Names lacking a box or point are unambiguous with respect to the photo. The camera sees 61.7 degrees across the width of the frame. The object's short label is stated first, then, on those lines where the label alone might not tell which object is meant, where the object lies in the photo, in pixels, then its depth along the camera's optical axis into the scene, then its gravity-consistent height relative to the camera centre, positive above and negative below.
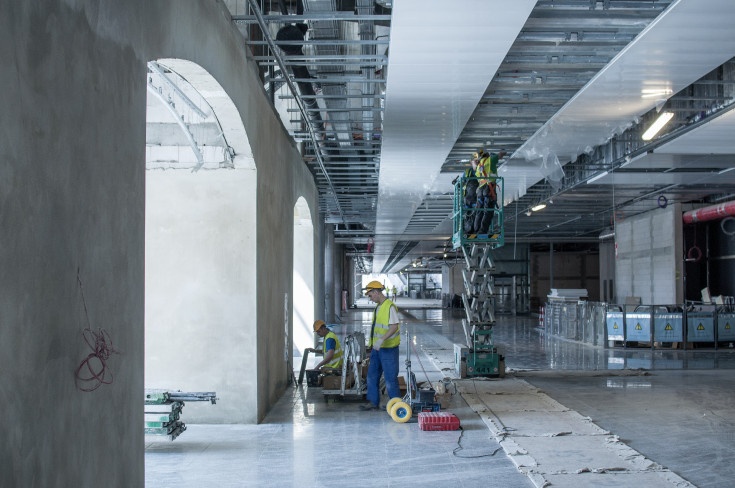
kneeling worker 10.05 -1.14
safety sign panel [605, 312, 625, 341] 17.97 -1.55
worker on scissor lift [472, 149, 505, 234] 11.28 +1.59
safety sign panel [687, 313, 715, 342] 17.78 -1.58
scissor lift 11.86 -0.40
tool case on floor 7.88 -1.90
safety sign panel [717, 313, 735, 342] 17.97 -1.55
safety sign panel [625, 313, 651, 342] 17.77 -1.57
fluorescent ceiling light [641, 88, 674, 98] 8.39 +2.49
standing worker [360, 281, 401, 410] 8.70 -0.98
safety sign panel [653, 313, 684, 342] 17.72 -1.56
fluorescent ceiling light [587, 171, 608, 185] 14.36 +2.32
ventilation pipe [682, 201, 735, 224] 18.02 +1.85
